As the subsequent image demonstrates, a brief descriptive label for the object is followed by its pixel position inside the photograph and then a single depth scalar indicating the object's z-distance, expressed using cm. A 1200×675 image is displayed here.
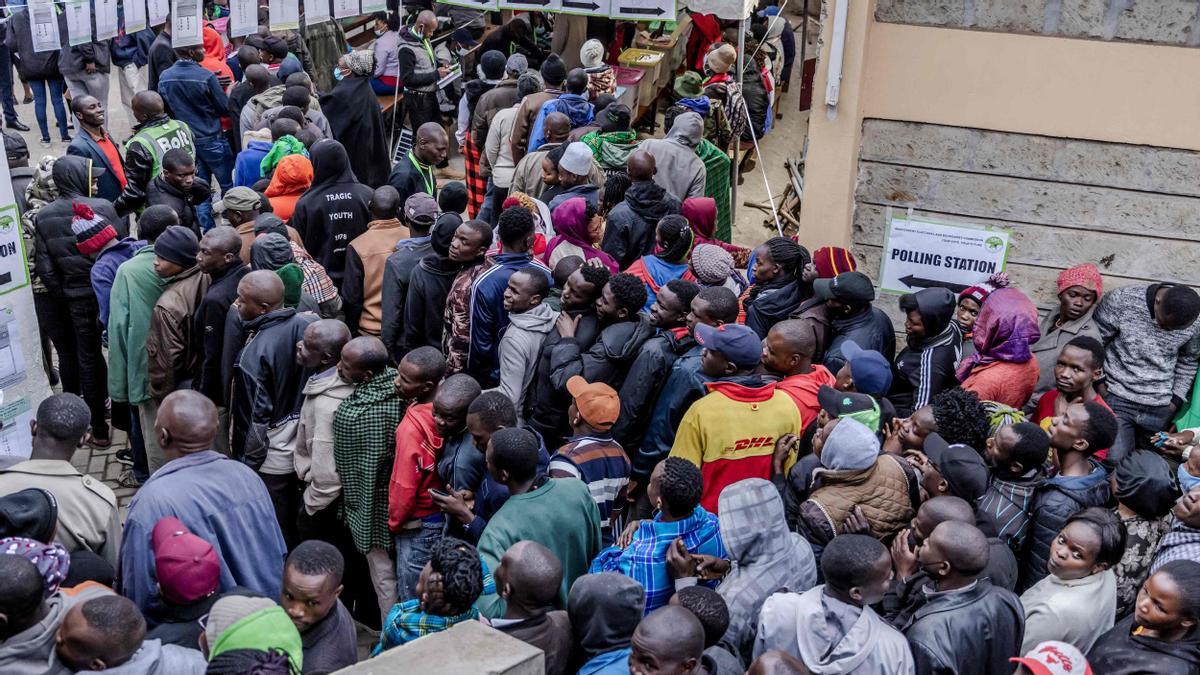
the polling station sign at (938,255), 671
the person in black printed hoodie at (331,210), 751
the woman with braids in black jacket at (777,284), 633
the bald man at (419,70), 1214
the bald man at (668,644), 345
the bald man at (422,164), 818
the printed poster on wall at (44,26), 997
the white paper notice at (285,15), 1098
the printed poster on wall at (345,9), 1155
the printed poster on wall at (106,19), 1016
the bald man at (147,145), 768
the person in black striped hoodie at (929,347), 578
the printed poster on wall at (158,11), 1058
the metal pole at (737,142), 1023
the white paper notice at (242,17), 1071
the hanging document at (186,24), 1036
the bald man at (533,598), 374
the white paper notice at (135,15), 1040
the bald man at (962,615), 387
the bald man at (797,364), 532
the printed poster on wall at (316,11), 1122
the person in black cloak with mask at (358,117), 1043
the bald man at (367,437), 510
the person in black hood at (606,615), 377
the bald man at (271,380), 553
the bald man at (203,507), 429
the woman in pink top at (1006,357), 567
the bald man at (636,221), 736
